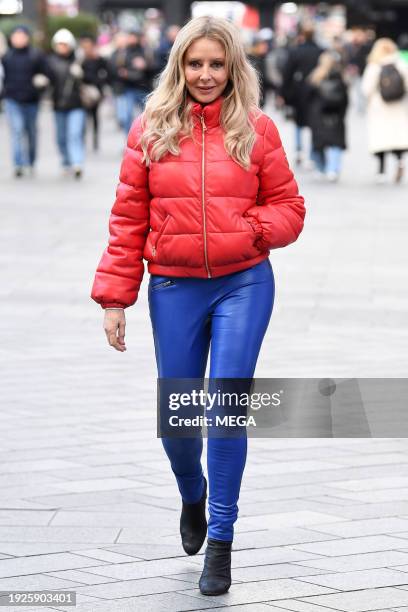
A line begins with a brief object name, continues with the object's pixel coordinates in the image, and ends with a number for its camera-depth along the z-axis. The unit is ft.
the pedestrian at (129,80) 80.48
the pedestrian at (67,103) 62.39
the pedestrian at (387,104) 61.21
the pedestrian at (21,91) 62.28
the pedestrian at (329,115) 60.93
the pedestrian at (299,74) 64.85
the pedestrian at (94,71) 76.43
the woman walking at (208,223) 14.64
